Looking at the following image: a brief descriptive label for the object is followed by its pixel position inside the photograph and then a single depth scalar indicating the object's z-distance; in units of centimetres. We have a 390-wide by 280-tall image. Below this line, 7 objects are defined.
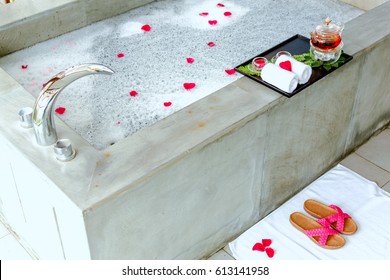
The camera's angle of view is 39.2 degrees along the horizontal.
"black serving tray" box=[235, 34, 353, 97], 235
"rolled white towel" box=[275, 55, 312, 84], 234
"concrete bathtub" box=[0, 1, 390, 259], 190
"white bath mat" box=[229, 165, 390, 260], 241
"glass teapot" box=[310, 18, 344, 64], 248
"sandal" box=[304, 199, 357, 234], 248
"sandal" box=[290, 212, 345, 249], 242
